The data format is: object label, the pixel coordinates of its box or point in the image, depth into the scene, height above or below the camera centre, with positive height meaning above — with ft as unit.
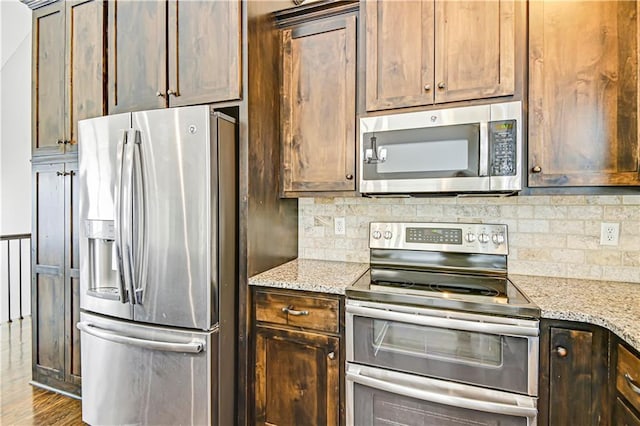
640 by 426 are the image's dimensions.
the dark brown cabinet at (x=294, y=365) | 5.34 -2.54
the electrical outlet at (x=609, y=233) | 5.60 -0.42
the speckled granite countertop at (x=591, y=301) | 3.78 -1.22
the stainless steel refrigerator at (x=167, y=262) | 5.41 -0.90
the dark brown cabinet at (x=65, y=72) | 7.14 +2.91
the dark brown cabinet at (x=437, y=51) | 5.28 +2.53
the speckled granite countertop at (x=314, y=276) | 5.42 -1.20
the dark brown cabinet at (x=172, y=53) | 5.93 +2.82
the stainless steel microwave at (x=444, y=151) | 5.18 +0.90
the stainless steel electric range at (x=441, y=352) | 4.35 -1.97
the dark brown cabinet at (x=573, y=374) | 4.06 -2.00
